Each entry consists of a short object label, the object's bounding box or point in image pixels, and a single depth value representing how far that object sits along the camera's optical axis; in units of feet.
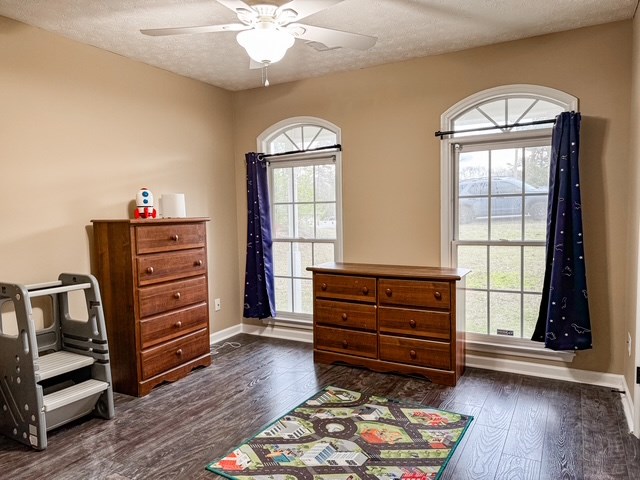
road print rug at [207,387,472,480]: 7.36
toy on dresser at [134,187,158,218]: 11.75
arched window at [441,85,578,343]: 11.26
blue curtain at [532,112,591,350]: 10.21
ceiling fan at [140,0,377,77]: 6.90
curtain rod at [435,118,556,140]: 10.64
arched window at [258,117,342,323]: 14.26
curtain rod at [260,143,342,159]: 13.76
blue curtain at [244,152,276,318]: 14.83
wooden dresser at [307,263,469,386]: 10.83
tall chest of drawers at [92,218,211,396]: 10.48
